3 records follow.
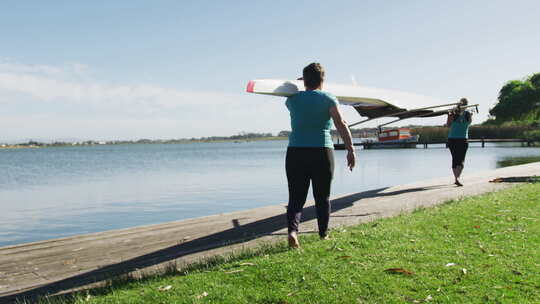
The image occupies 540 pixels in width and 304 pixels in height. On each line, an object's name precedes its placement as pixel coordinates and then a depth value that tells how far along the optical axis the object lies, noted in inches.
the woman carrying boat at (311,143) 187.8
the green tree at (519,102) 2583.7
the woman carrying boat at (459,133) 409.4
